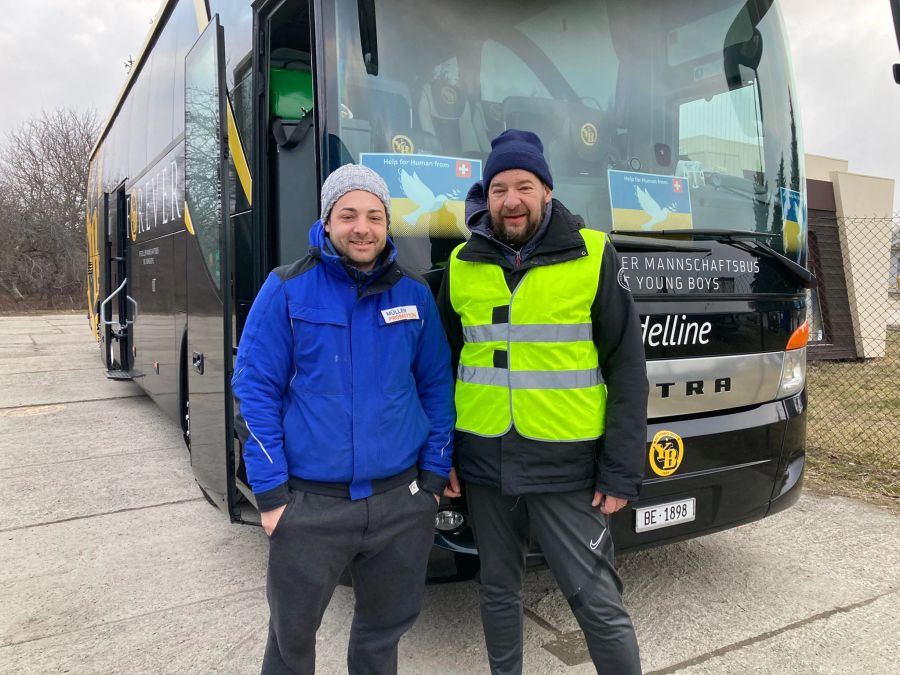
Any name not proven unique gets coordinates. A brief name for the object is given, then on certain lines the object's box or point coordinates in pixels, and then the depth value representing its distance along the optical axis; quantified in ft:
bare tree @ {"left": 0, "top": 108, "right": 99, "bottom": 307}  97.81
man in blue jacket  6.18
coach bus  8.39
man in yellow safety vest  6.68
